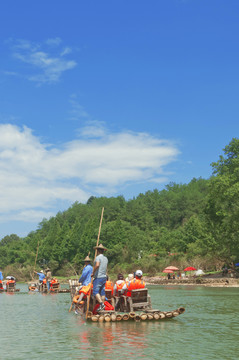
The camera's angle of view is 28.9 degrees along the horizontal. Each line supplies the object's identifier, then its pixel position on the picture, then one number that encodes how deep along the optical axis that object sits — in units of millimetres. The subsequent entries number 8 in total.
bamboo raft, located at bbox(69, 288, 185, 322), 15305
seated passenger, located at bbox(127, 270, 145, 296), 17281
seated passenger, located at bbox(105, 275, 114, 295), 19000
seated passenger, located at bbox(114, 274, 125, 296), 18897
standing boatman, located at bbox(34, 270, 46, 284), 40266
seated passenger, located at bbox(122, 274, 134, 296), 18369
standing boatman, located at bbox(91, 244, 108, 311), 16255
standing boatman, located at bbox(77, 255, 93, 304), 17938
